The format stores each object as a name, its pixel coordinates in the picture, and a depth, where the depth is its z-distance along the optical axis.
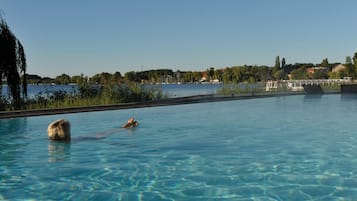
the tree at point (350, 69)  60.42
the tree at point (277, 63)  112.91
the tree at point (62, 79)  58.43
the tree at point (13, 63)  15.23
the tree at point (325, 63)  119.44
